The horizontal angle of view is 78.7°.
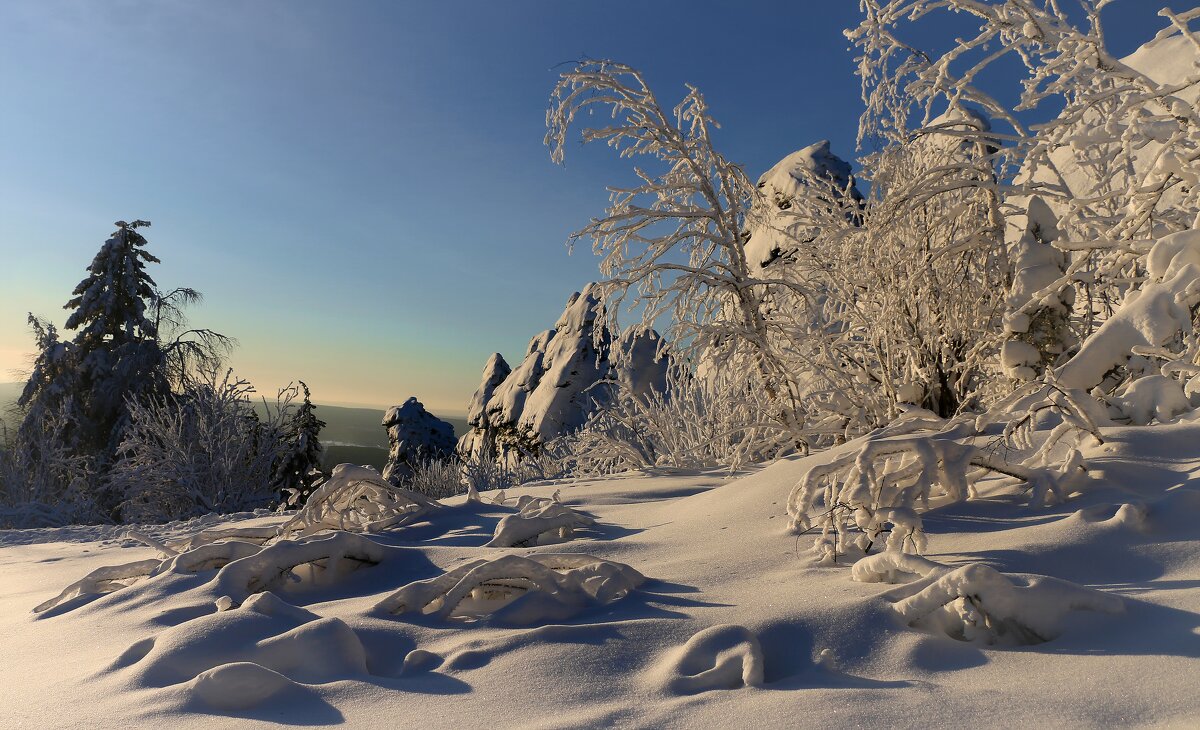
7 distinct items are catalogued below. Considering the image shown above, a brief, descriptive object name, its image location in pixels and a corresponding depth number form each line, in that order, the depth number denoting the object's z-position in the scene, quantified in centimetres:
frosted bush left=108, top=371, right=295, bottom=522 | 1113
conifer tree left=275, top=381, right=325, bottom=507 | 1363
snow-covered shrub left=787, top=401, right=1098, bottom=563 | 205
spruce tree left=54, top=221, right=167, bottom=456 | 1570
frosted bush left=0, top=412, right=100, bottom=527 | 1400
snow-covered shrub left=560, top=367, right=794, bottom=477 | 487
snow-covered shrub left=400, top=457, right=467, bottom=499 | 1044
